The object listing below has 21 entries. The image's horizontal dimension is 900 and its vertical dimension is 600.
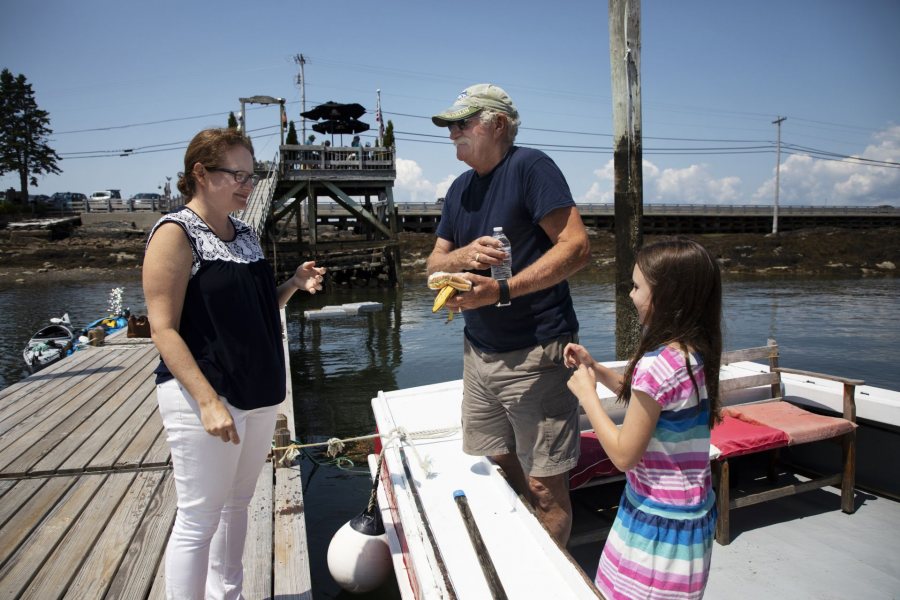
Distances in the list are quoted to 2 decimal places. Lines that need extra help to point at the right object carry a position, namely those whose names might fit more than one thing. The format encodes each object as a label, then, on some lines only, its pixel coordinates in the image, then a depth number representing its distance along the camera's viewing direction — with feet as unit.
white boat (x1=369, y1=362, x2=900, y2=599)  6.53
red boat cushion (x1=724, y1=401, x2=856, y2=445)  12.07
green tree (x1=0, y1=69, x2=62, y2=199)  153.89
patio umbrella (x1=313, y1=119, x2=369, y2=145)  92.48
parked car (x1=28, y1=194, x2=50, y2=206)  144.15
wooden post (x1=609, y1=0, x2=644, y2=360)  16.81
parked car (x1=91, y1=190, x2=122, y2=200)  149.20
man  7.16
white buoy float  11.11
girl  5.49
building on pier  72.02
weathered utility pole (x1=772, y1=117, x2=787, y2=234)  150.40
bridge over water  139.85
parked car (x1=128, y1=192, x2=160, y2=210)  135.78
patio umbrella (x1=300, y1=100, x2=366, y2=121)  89.00
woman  6.19
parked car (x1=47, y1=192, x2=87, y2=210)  137.90
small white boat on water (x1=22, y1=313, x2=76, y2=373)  29.12
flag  111.09
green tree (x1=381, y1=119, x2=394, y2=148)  92.48
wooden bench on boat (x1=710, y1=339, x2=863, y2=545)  11.53
